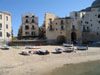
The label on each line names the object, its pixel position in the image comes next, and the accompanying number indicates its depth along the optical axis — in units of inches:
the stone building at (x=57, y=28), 1234.6
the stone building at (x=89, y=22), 1270.2
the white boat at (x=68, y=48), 801.8
